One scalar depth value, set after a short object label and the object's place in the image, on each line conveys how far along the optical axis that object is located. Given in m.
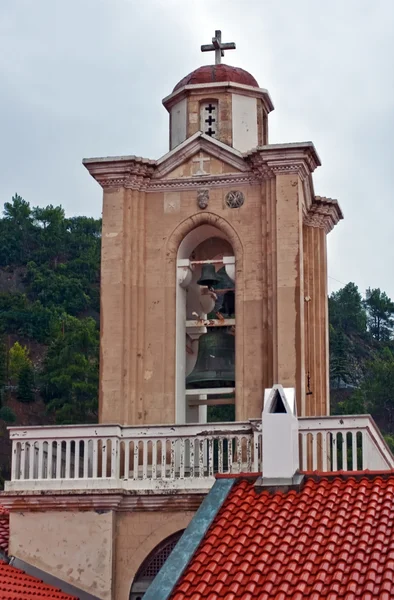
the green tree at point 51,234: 131.12
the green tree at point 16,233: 132.62
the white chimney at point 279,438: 16.94
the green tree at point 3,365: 98.69
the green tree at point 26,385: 98.19
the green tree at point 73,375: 89.75
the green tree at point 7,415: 94.38
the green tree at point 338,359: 105.69
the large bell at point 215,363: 20.64
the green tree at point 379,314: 130.62
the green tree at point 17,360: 101.50
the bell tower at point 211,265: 20.16
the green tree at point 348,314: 126.69
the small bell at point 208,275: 21.08
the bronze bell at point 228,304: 21.33
